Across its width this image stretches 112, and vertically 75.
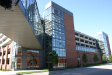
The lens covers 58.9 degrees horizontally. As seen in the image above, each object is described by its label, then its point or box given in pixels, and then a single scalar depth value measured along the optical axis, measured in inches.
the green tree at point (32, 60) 1184.2
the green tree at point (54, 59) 1067.5
